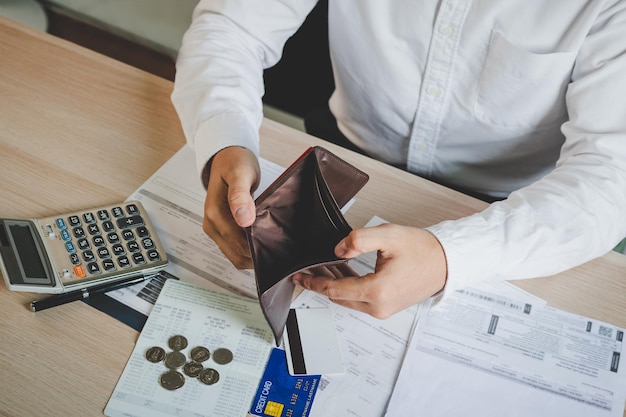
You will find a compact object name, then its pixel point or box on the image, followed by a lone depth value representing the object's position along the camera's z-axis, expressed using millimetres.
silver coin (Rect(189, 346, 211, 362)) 679
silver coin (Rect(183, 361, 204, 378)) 667
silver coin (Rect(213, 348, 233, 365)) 680
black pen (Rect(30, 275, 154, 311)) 695
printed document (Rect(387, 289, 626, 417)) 675
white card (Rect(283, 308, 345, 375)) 682
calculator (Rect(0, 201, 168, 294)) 708
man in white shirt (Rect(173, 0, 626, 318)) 739
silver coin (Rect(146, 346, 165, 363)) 674
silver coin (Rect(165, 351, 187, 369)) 671
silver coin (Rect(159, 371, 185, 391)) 653
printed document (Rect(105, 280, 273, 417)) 642
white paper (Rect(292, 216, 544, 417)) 661
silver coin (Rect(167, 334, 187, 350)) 686
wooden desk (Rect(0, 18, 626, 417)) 658
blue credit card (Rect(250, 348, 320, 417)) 648
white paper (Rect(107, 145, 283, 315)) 755
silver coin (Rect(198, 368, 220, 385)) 662
